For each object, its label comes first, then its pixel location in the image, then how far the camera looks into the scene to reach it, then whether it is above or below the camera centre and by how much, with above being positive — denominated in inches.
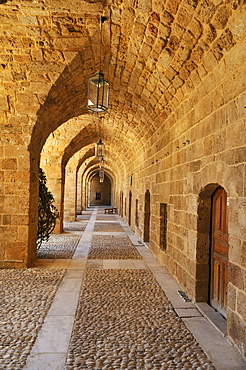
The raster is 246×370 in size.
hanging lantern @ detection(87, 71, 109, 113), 163.9 +54.9
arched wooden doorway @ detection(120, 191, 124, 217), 716.4 -31.9
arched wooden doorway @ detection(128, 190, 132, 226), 520.3 -30.9
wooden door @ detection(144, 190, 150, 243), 344.2 -28.7
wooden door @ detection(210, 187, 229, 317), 138.9 -28.8
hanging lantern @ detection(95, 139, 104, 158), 388.7 +58.3
